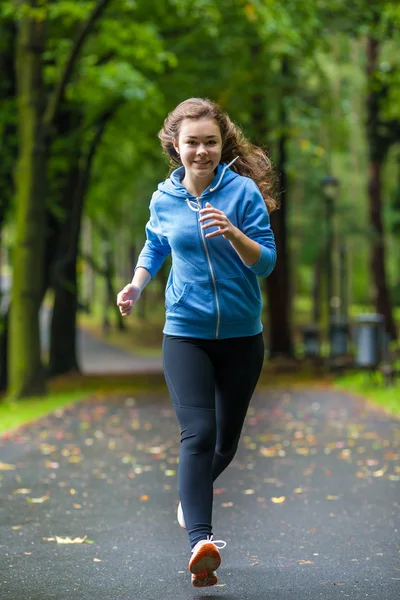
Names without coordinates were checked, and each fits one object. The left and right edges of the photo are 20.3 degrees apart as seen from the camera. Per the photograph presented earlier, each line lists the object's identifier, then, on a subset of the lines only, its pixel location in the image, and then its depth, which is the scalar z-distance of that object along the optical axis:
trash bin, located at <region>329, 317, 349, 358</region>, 23.28
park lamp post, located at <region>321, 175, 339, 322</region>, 24.97
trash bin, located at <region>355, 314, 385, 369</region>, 17.88
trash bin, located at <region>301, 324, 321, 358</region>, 27.16
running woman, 4.61
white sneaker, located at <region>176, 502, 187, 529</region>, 4.77
